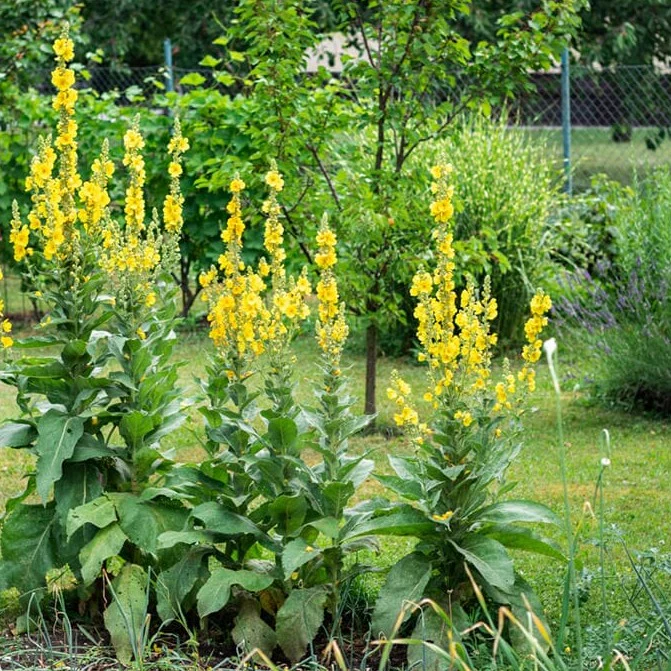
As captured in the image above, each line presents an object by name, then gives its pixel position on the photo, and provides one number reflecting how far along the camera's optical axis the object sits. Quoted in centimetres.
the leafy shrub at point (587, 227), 1640
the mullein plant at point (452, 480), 677
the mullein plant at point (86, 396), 722
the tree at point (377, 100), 1175
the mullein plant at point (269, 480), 689
